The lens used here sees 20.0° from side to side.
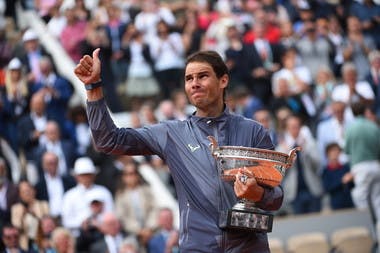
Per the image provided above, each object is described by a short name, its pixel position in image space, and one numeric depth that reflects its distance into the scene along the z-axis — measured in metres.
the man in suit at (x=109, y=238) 12.30
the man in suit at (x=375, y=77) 16.62
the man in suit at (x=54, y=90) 15.56
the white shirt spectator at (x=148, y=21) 18.12
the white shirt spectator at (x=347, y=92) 16.09
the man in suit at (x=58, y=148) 14.19
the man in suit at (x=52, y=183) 13.48
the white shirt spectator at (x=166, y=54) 17.64
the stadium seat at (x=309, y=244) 12.77
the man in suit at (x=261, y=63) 17.27
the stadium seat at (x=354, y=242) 12.85
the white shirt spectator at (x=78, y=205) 12.98
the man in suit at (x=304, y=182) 14.15
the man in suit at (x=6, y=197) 12.40
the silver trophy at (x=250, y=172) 5.70
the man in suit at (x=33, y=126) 14.64
